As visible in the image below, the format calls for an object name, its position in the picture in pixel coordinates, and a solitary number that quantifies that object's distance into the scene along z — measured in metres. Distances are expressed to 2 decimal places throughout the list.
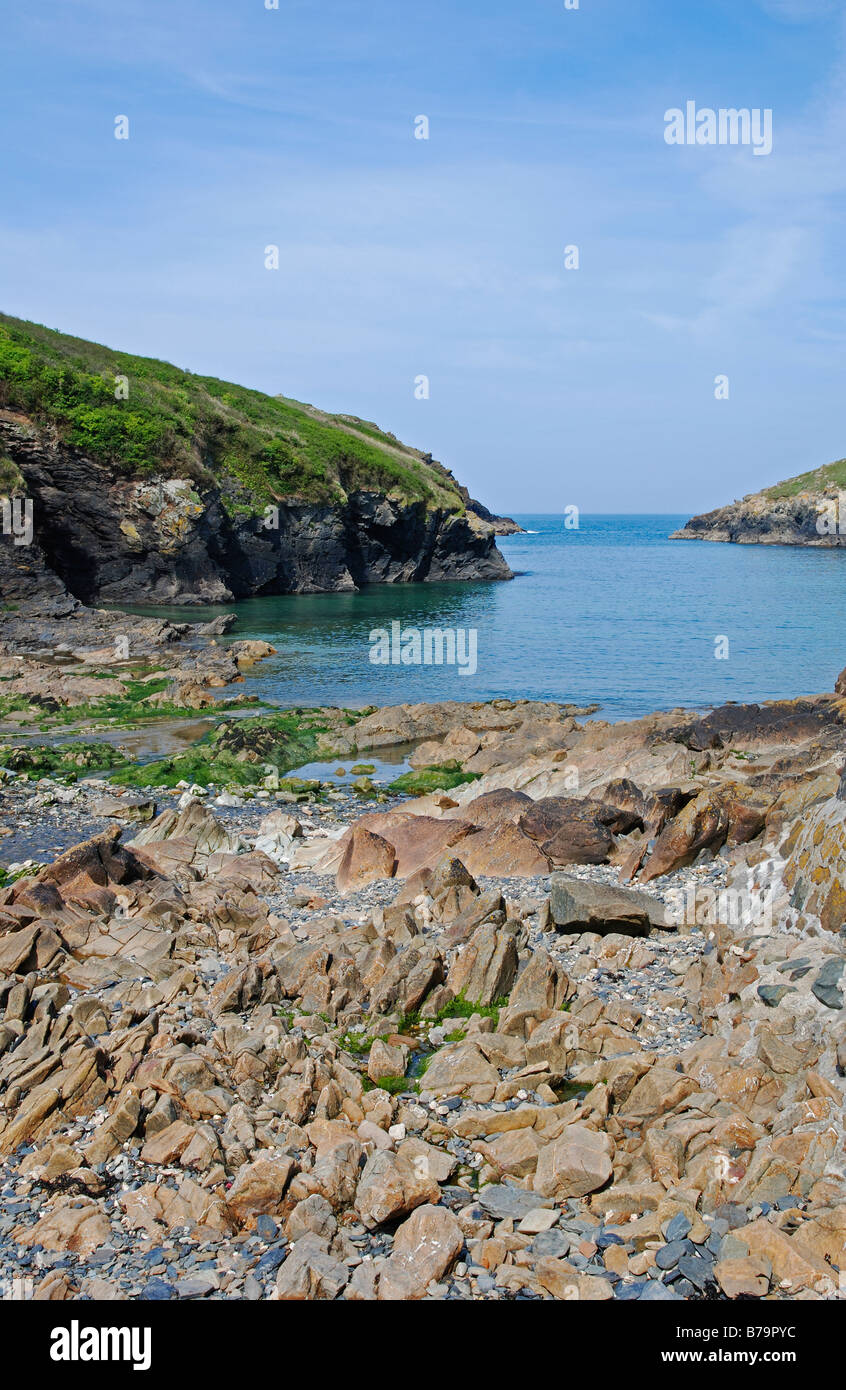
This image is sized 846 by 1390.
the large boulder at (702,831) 16.48
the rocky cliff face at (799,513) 168.38
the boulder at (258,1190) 8.53
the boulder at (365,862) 18.70
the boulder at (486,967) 12.69
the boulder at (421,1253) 7.48
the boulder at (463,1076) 10.41
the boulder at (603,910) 14.12
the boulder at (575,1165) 8.62
